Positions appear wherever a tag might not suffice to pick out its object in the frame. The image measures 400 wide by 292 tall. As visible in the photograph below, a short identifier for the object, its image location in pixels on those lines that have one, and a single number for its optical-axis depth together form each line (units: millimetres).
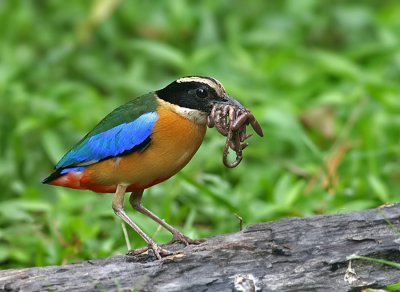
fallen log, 9234
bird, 10687
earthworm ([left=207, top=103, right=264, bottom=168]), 10617
